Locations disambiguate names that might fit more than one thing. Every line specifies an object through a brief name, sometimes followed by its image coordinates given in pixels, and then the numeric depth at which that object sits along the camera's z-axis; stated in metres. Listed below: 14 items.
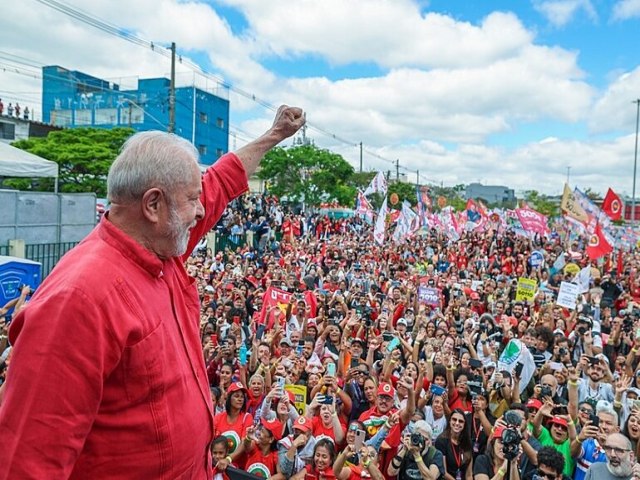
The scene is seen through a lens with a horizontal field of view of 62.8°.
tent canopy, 11.85
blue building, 45.56
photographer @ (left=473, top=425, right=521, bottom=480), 4.35
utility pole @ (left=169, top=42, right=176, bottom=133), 17.81
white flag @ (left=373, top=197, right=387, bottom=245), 16.41
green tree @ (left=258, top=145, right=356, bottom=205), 35.84
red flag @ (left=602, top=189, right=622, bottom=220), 17.16
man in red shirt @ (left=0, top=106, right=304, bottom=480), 1.00
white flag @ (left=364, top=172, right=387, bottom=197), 19.11
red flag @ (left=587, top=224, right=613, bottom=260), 14.58
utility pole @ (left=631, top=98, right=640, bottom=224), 40.20
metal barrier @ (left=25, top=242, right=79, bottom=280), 12.48
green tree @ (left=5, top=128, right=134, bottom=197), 24.86
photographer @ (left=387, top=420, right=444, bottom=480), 4.46
